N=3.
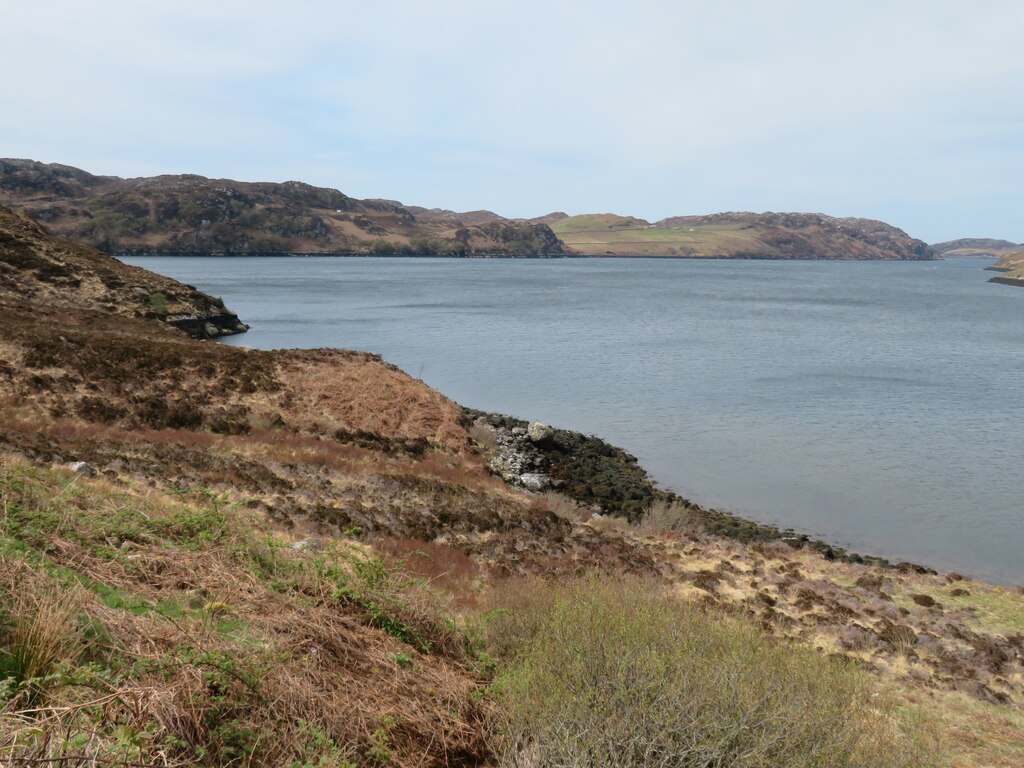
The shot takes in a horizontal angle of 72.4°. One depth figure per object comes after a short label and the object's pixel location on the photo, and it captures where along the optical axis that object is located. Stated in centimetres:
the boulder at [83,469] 1450
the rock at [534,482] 2942
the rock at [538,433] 3444
